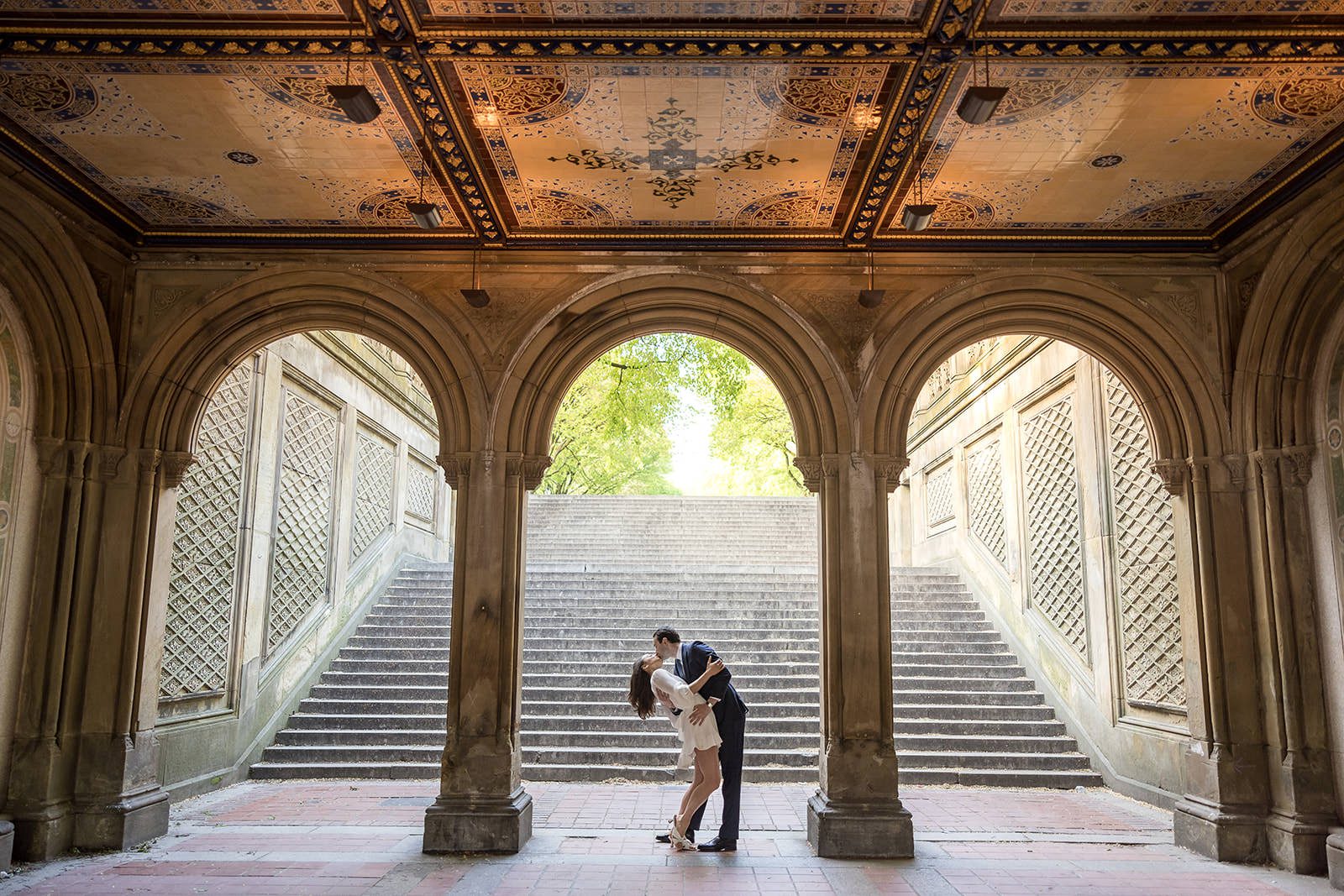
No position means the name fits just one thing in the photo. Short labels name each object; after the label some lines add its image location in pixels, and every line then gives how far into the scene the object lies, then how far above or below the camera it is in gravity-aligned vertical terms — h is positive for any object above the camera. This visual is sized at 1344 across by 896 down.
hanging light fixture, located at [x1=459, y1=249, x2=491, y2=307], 7.40 +2.43
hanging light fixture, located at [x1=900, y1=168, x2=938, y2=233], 6.10 +2.56
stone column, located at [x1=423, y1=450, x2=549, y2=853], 6.81 -0.36
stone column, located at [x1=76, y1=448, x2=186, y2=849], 6.87 -0.35
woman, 6.60 -0.75
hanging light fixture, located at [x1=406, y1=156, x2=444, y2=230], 6.33 +2.63
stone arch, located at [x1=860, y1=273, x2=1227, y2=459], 7.50 +2.19
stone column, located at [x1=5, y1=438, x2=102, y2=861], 6.60 -0.34
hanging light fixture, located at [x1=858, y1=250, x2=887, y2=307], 7.32 +2.44
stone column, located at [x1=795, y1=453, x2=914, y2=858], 6.75 -0.34
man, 6.73 -0.70
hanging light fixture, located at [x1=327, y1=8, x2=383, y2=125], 4.89 +2.60
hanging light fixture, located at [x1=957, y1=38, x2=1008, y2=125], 4.84 +2.59
